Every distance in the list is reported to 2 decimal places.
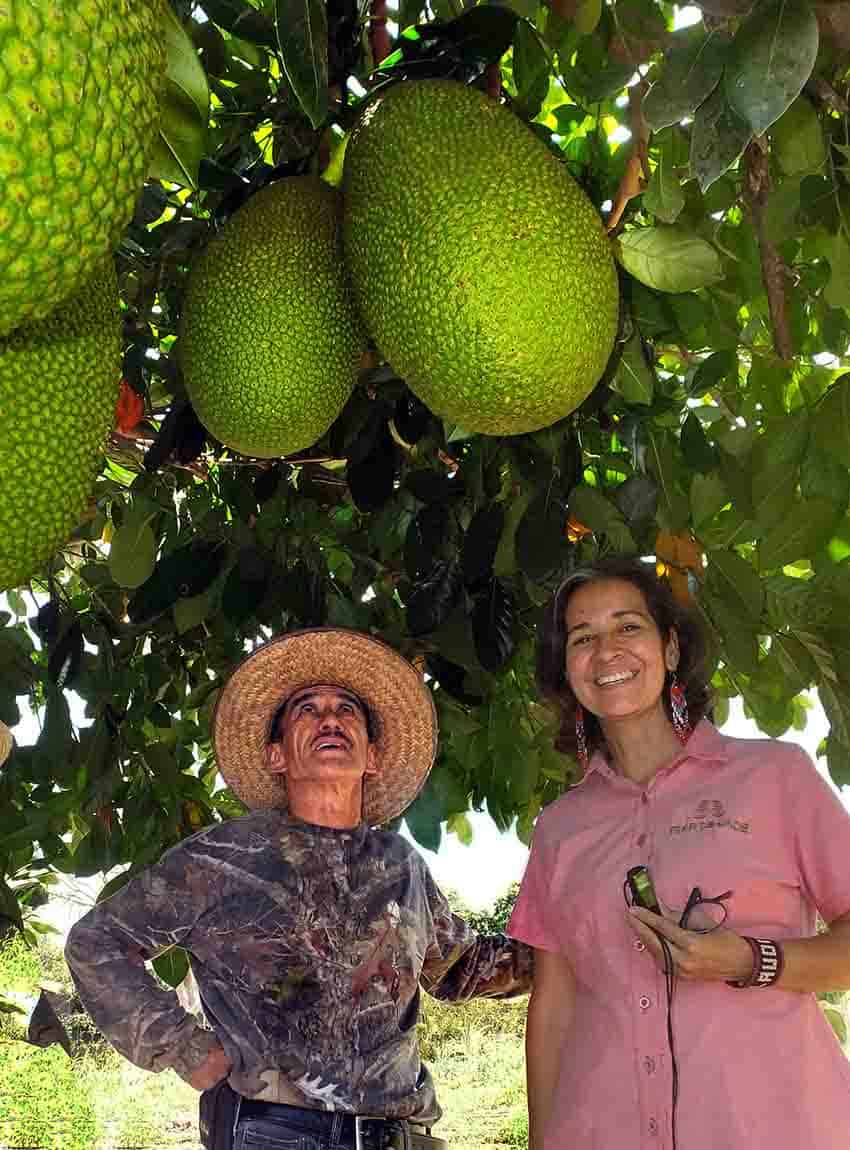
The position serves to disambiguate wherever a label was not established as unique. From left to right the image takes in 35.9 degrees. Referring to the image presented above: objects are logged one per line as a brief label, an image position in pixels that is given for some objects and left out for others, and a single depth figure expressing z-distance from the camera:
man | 1.73
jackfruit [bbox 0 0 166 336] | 0.58
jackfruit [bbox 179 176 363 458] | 1.31
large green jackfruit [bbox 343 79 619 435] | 1.10
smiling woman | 1.45
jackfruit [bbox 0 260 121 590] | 0.94
